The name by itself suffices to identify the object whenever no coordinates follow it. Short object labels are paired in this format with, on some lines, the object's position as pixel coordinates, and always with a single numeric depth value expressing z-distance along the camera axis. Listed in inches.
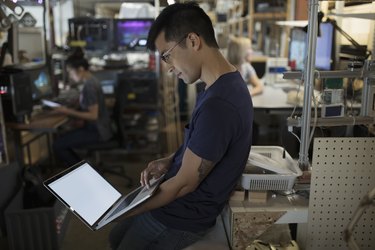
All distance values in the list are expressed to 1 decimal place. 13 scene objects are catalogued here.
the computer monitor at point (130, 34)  163.9
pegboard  50.0
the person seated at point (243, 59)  144.4
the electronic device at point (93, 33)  162.7
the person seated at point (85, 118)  129.1
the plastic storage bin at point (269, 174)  54.2
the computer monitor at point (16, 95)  111.6
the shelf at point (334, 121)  57.5
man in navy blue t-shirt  46.9
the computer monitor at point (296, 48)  135.6
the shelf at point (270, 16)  199.8
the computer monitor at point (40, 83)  132.0
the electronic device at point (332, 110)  58.4
